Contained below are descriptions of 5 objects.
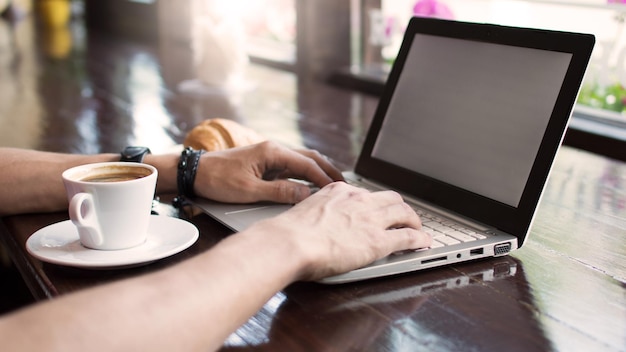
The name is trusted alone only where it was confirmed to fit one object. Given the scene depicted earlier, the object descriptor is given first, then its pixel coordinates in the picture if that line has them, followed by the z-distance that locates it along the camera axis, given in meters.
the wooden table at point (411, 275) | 0.61
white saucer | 0.70
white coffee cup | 0.71
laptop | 0.78
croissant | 1.08
